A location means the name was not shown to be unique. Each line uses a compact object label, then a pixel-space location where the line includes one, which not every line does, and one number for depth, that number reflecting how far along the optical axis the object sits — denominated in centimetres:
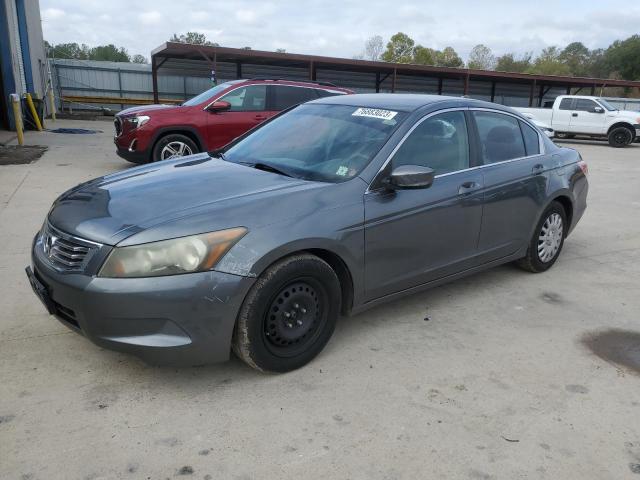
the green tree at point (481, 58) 8569
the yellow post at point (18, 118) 1291
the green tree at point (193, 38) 7798
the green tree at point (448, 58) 7256
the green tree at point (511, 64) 7991
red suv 902
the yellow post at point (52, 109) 2072
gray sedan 266
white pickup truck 1975
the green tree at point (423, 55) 7175
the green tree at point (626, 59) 6328
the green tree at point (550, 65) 7381
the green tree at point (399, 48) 7769
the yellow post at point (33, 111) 1598
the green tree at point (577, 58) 7488
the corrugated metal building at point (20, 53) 1534
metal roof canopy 2236
